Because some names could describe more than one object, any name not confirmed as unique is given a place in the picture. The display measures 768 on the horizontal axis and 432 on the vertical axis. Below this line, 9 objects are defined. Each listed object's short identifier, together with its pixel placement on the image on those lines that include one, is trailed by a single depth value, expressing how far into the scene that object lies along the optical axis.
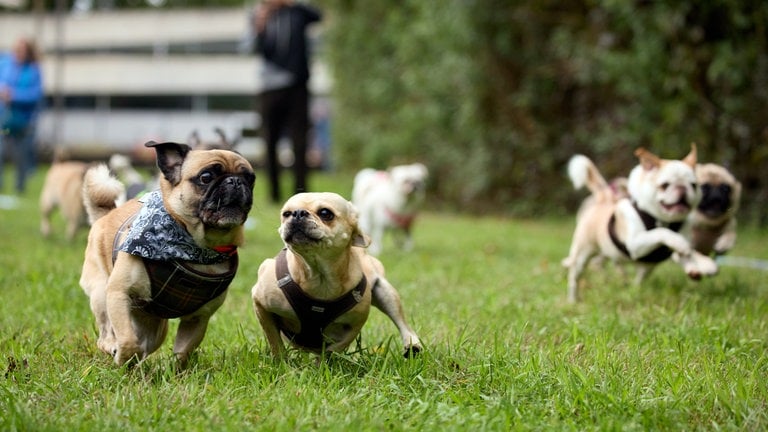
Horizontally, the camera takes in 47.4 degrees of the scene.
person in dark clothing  11.31
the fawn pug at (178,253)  3.42
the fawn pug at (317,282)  3.47
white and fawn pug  5.20
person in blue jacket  14.68
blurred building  36.78
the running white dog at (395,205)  8.71
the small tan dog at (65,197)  7.86
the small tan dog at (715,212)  6.14
